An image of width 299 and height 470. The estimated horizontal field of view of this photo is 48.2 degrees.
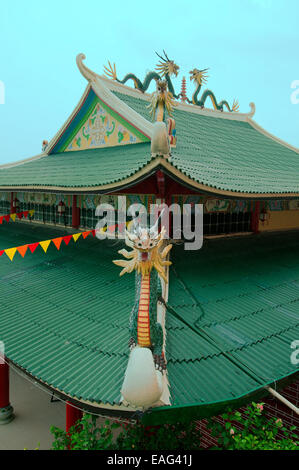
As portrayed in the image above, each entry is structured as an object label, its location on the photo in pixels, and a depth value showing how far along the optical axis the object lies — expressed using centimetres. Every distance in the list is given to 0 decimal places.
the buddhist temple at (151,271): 450
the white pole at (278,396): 439
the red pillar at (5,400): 736
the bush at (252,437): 425
